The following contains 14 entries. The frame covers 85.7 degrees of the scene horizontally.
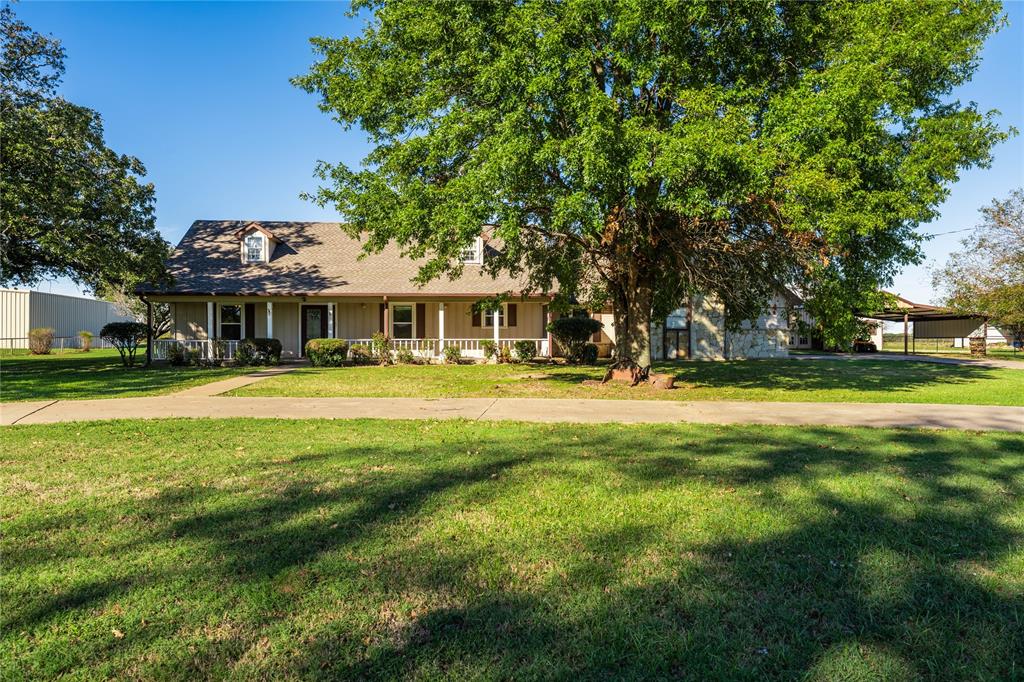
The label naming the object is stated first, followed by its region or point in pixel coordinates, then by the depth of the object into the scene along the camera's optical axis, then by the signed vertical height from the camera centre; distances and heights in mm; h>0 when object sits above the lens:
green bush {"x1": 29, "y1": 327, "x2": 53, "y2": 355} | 31312 -229
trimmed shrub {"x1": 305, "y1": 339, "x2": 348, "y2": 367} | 20203 -592
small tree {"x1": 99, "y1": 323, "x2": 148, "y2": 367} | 20906 +52
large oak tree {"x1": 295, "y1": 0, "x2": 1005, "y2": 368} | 9547 +3852
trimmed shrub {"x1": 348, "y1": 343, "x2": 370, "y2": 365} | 21656 -729
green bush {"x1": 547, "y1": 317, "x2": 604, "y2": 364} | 21562 -8
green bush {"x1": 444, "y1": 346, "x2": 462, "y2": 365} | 21922 -825
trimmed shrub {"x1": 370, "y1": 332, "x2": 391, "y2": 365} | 21359 -500
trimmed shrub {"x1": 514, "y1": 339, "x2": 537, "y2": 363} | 22078 -709
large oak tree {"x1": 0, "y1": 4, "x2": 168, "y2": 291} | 17156 +4891
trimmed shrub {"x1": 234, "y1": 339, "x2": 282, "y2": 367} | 20812 -597
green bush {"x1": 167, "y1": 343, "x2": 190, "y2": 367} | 21016 -734
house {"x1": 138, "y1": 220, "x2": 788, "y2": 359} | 21969 +1491
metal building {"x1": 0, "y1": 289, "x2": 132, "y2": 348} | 37656 +1722
